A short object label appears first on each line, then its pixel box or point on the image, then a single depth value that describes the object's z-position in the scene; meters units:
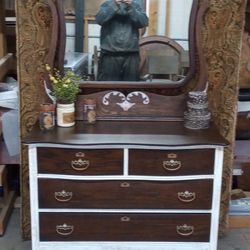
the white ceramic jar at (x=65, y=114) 2.18
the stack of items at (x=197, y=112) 2.19
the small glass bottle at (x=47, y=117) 2.14
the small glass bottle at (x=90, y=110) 2.25
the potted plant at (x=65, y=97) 2.17
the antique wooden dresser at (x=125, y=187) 2.03
